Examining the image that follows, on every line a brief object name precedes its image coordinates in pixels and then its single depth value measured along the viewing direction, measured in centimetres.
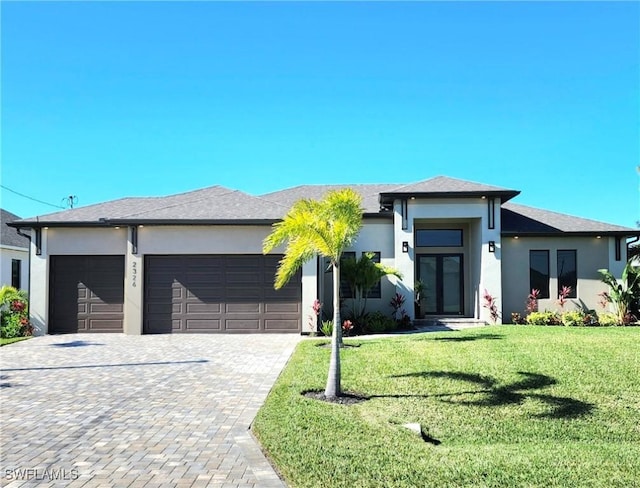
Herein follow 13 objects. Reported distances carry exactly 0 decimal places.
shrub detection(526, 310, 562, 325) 1580
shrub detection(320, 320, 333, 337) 1502
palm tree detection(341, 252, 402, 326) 1506
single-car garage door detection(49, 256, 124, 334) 1633
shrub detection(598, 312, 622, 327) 1583
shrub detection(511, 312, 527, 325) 1639
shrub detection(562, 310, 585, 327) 1559
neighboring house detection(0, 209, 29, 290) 2162
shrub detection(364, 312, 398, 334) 1522
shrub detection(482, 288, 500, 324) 1595
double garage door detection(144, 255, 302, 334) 1589
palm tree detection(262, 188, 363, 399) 822
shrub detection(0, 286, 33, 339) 1557
